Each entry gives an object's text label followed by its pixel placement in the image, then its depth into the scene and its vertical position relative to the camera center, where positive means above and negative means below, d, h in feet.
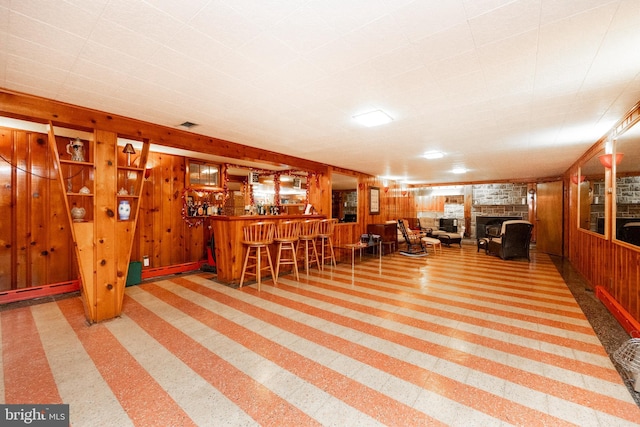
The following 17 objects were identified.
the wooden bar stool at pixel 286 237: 16.16 -1.70
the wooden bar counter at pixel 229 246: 15.60 -2.10
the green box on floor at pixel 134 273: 15.70 -3.69
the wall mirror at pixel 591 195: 15.35 +0.77
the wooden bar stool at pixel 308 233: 17.62 -1.65
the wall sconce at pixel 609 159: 12.09 +2.14
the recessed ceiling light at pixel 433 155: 18.42 +3.84
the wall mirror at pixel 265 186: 23.59 +2.48
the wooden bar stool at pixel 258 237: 14.93 -1.56
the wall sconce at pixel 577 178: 18.72 +1.98
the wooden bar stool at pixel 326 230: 19.52 -1.58
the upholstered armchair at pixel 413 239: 26.33 -3.24
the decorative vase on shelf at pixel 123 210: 11.44 +0.07
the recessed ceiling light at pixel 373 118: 10.93 +3.89
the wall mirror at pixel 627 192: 10.84 +0.64
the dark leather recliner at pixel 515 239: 22.58 -2.75
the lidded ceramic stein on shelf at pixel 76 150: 11.00 +2.56
